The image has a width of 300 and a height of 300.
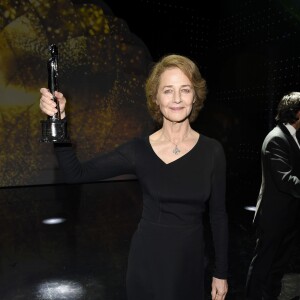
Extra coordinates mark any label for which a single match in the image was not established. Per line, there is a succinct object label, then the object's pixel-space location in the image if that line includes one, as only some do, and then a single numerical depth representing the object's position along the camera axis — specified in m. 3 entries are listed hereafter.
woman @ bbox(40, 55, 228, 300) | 1.60
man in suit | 2.55
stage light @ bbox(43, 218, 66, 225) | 5.42
